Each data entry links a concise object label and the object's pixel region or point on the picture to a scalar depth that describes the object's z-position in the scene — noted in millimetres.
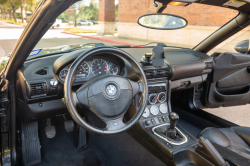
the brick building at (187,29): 4988
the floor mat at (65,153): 2385
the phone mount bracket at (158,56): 2064
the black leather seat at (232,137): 1845
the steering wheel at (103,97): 1304
